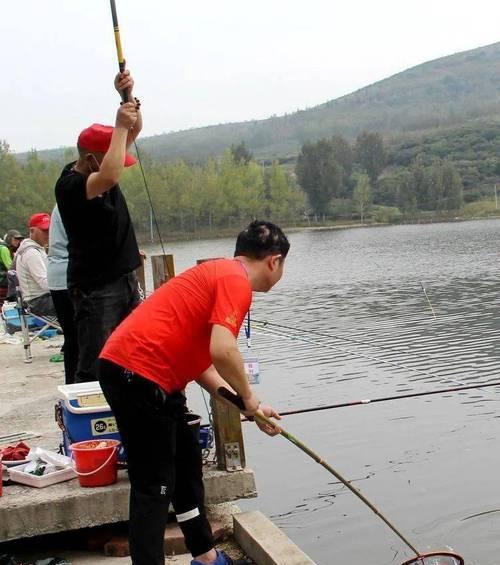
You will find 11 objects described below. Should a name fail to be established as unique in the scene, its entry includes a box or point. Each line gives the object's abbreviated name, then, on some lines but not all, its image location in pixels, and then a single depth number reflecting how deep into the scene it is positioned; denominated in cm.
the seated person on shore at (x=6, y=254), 1457
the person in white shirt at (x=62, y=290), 643
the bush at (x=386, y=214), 12462
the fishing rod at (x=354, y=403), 519
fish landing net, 462
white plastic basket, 470
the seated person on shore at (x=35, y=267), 994
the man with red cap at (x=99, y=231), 438
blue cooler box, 482
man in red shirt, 342
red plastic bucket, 455
